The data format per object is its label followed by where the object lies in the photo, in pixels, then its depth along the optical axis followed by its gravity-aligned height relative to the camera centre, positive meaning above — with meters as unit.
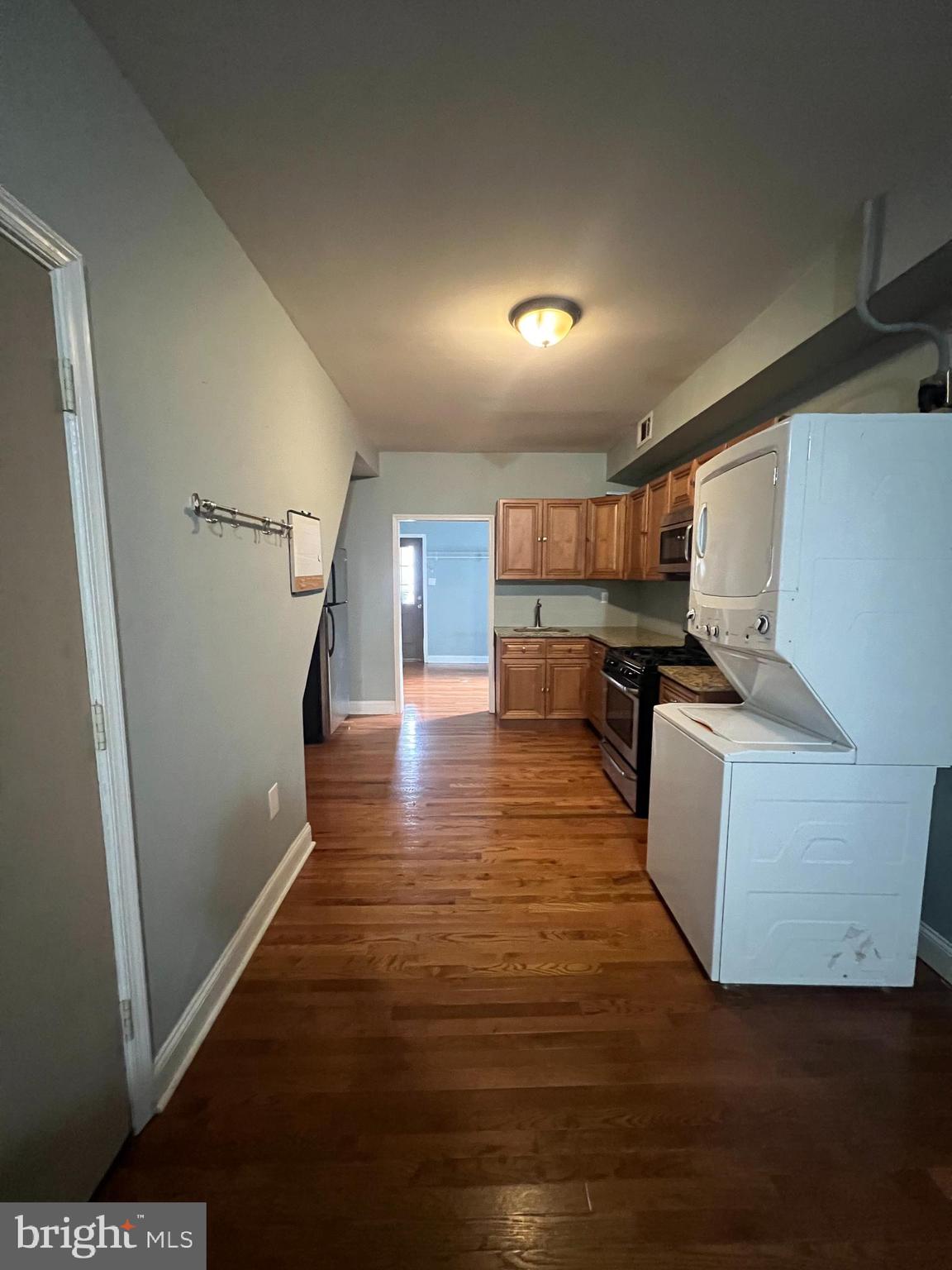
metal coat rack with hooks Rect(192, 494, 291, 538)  1.45 +0.23
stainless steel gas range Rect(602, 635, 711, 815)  2.78 -0.79
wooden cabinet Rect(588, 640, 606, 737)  3.97 -0.92
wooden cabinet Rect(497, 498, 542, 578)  4.55 +0.44
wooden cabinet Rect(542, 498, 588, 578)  4.55 +0.44
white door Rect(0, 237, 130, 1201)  0.86 -0.46
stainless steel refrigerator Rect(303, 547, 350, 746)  4.18 -0.83
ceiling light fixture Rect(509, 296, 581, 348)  2.05 +1.17
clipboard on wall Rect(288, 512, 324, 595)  2.21 +0.14
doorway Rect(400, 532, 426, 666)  7.40 -0.21
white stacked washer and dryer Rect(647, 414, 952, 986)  1.39 -0.40
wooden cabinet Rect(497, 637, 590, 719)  4.50 -0.92
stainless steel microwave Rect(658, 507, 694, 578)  2.89 +0.26
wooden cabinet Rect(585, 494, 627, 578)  4.35 +0.43
